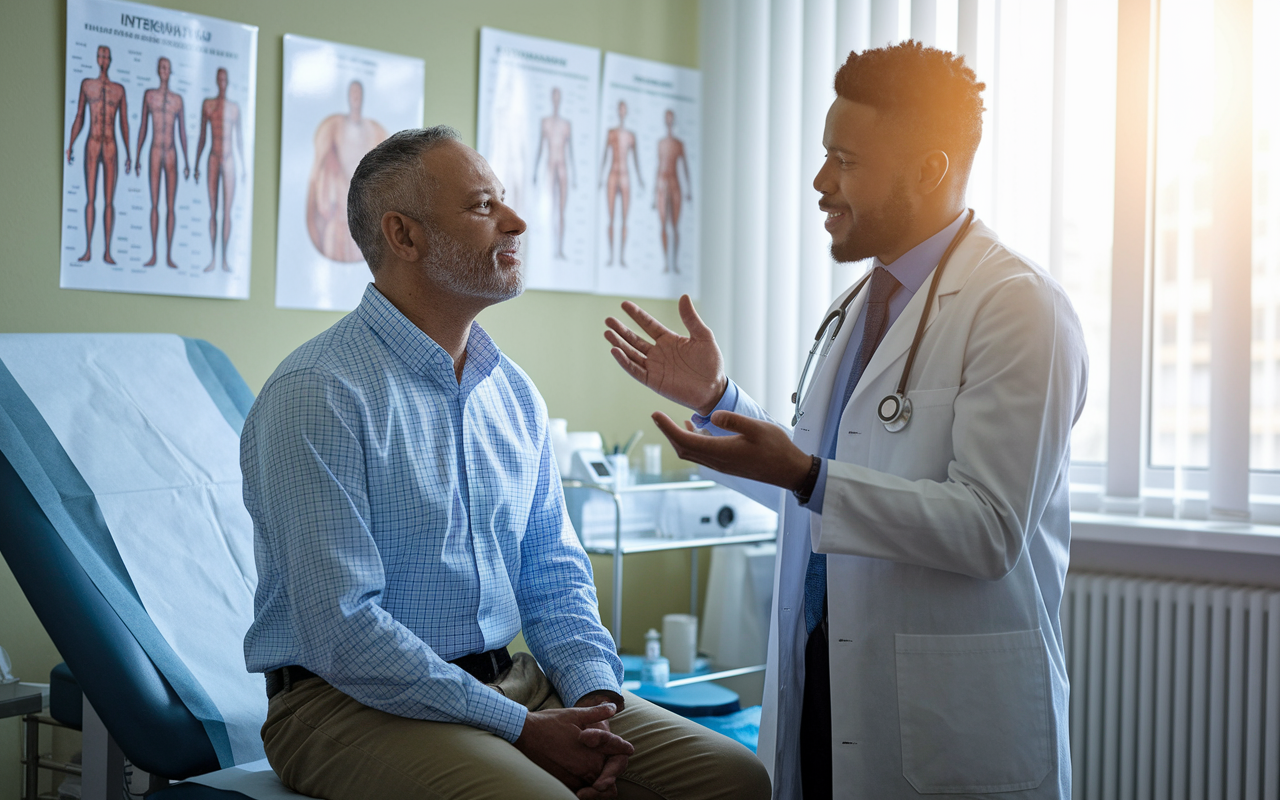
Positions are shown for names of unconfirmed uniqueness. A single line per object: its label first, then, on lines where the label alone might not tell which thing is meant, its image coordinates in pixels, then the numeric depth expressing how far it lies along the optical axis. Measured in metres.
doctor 1.32
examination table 1.54
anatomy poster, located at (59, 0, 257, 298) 2.19
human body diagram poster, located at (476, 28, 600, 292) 2.82
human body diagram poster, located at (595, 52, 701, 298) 3.06
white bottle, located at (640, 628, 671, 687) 2.67
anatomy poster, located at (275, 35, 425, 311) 2.48
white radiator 2.20
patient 1.34
